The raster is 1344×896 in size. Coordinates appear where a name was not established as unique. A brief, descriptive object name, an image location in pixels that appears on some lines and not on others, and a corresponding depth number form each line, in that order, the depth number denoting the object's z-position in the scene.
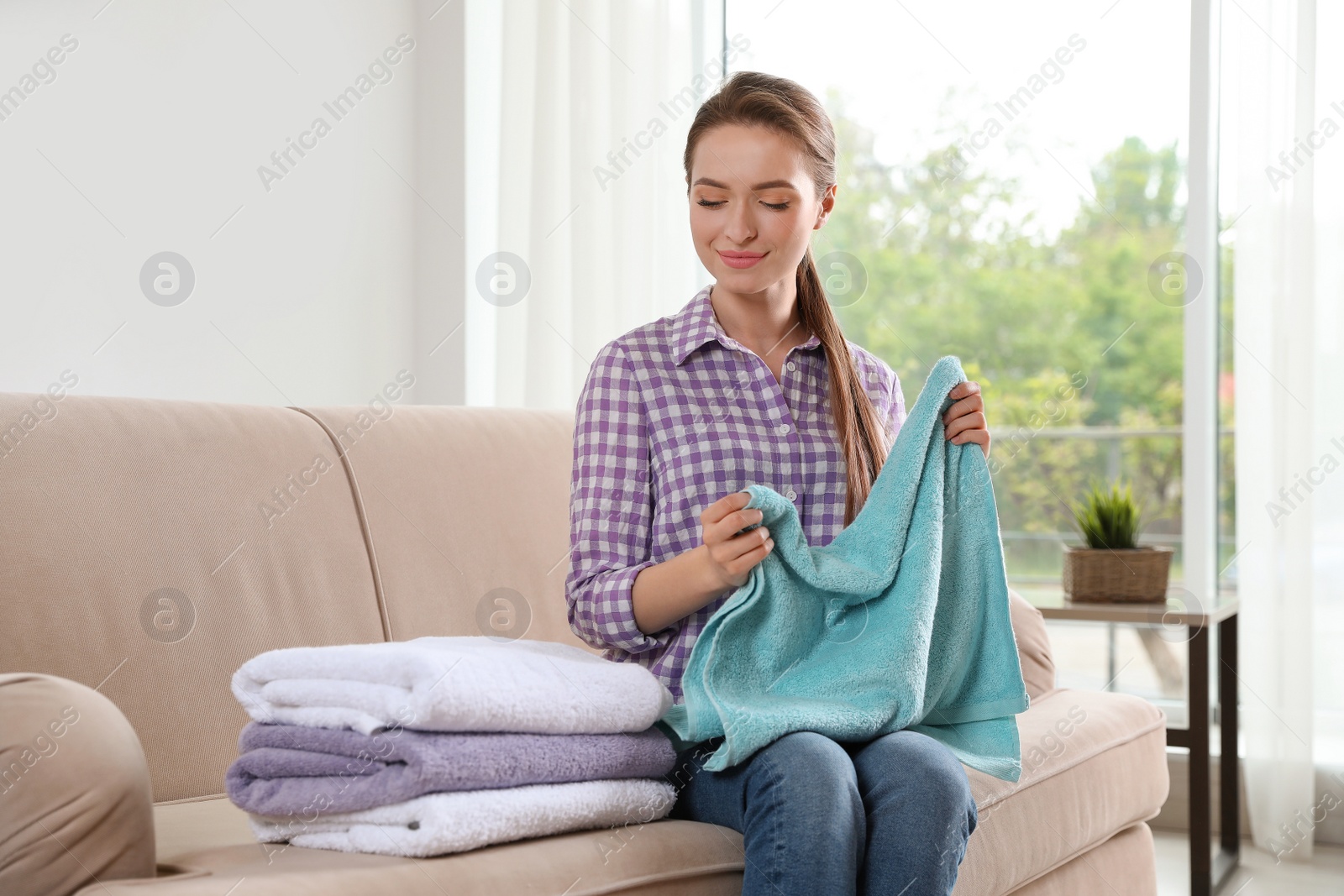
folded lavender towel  0.97
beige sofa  0.90
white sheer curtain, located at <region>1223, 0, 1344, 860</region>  2.50
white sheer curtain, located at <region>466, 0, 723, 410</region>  2.94
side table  2.19
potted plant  2.34
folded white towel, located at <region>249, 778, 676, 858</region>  0.97
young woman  1.14
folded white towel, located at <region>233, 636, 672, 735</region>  0.98
